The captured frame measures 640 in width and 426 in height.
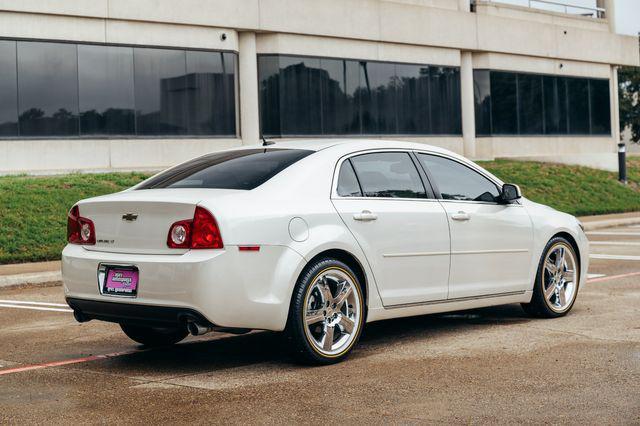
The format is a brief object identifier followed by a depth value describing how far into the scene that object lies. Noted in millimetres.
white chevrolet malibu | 6566
